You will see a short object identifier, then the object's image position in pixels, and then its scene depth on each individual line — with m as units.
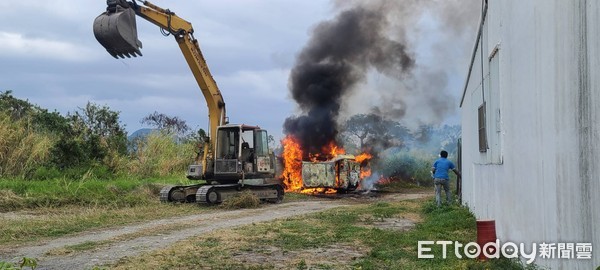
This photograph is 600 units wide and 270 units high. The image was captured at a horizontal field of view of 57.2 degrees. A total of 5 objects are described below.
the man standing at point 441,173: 15.77
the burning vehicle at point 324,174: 26.12
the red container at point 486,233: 7.91
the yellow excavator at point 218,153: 18.75
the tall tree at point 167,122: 47.72
